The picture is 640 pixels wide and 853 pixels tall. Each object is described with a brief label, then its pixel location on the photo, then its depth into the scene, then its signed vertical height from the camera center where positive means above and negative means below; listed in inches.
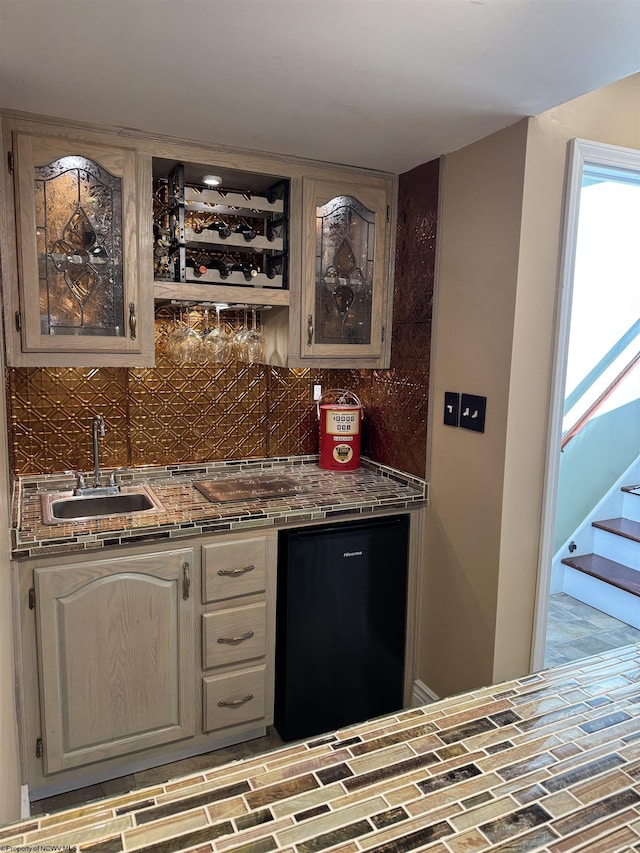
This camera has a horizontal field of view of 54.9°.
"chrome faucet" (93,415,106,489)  99.5 -16.4
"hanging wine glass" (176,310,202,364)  101.5 -2.2
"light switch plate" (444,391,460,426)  96.6 -10.5
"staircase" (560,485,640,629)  131.5 -49.8
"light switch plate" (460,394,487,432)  91.2 -10.6
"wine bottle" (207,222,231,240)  97.9 +16.5
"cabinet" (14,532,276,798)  81.3 -45.4
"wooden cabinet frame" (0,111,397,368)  85.0 +11.1
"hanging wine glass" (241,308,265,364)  107.0 -2.0
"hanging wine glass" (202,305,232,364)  104.0 -1.9
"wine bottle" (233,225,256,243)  100.1 +16.5
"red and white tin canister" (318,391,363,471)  115.6 -18.4
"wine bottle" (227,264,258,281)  99.4 +10.3
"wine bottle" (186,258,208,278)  96.3 +9.9
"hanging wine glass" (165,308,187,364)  101.7 -0.8
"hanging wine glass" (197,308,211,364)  103.7 -2.8
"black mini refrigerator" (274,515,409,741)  95.2 -45.4
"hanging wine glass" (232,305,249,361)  107.0 -1.5
